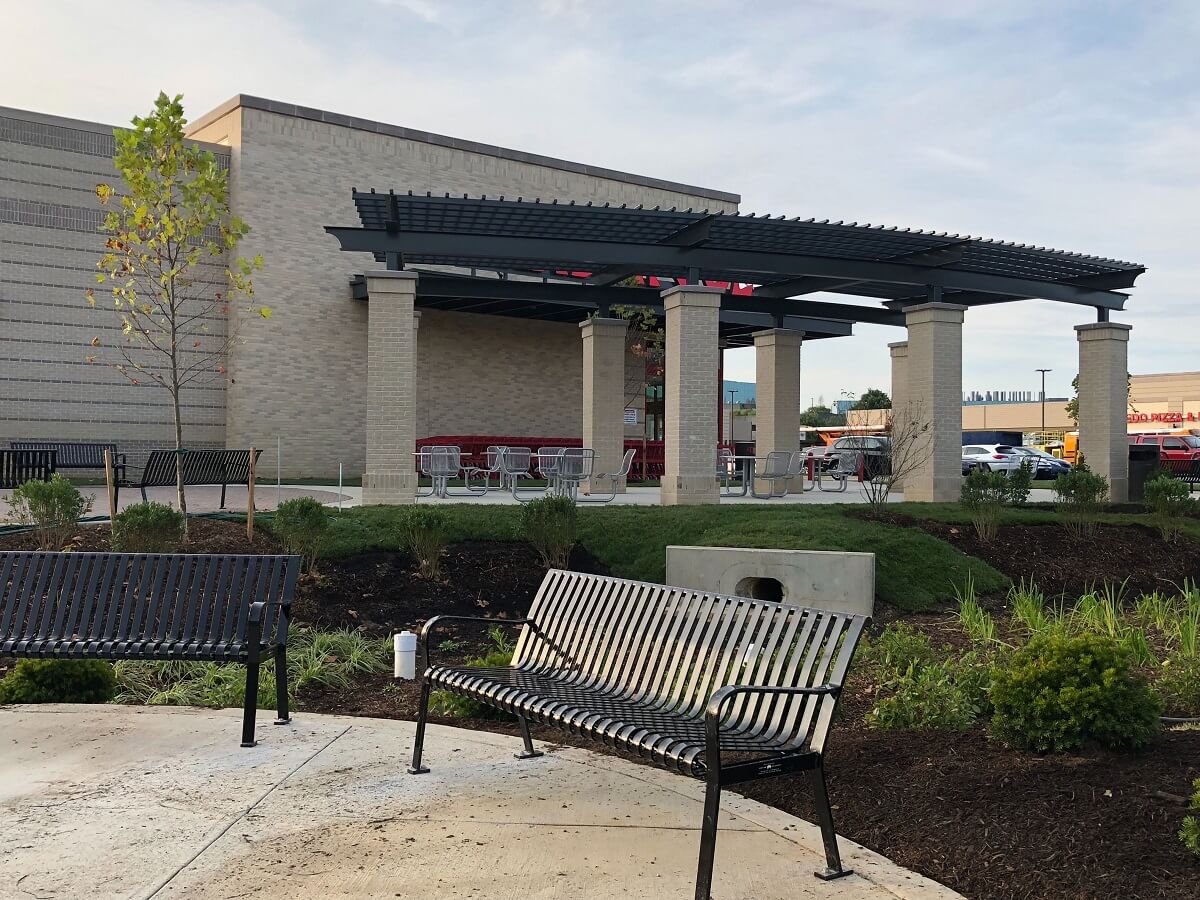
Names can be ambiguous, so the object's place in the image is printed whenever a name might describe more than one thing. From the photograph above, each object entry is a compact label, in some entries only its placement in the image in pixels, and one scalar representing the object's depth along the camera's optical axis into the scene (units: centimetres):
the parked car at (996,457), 3766
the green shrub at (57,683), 627
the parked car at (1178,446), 3691
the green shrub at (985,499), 1270
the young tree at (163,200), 1003
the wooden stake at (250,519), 1063
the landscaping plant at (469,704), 598
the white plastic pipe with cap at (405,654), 696
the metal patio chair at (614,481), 1719
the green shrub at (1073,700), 449
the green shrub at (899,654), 645
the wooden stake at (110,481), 1037
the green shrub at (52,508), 964
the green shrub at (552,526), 1042
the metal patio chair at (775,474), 1914
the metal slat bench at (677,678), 369
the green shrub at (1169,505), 1338
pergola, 1544
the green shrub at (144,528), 912
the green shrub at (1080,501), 1338
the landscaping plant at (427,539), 995
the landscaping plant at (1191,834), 340
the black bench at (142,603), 575
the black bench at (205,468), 1320
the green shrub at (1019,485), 1446
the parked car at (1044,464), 3716
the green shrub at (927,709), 527
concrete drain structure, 916
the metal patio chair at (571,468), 1617
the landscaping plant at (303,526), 941
